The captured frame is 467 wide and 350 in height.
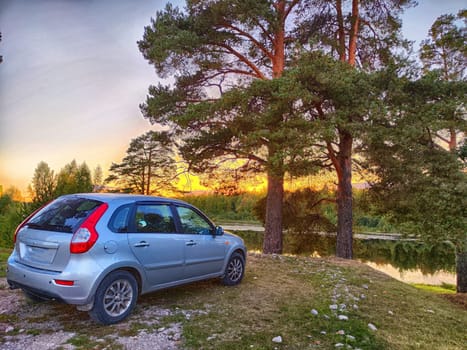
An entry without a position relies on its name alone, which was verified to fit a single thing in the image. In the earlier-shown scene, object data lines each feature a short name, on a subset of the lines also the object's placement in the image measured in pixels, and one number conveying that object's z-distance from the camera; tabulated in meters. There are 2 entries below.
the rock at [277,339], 3.51
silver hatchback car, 3.49
